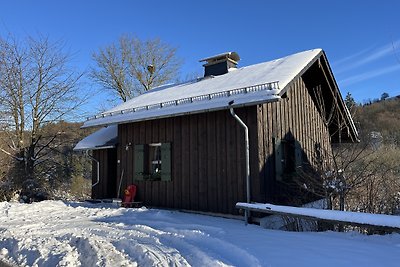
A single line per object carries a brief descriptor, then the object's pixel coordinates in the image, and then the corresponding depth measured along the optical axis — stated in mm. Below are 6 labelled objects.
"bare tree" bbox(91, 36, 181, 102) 28453
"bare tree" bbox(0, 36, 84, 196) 18750
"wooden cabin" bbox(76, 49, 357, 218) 9195
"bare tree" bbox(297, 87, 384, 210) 7637
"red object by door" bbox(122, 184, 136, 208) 11641
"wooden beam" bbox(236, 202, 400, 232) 5074
